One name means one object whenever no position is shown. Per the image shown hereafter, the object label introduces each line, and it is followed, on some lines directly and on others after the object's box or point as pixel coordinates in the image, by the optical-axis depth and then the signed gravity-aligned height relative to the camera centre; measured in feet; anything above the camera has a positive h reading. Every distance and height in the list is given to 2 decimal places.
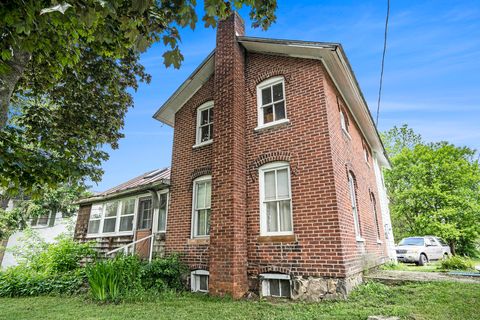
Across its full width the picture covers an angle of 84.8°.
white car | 47.14 -2.66
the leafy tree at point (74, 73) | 10.56 +9.46
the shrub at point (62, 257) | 33.88 -3.09
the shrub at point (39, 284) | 28.04 -5.32
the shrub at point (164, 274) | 24.70 -3.76
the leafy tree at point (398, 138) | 101.09 +36.39
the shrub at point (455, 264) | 32.40 -3.47
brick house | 21.85 +5.61
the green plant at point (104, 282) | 22.00 -3.99
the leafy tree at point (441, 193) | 70.18 +11.52
